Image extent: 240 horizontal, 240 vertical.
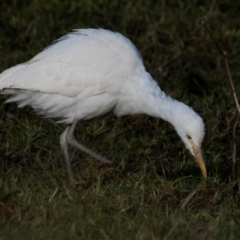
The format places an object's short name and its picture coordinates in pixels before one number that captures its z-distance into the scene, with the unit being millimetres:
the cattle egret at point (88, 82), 14867
